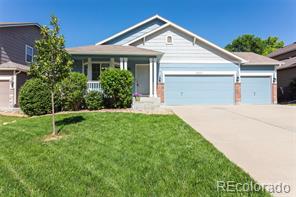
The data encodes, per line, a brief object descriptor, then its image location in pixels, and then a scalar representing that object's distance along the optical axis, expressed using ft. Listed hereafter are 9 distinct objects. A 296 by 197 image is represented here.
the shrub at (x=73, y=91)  41.65
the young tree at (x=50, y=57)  25.00
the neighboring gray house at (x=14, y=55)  52.03
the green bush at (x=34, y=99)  41.06
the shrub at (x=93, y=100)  43.06
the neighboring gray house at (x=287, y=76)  71.15
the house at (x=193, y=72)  56.80
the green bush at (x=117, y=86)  43.32
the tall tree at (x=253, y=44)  160.04
